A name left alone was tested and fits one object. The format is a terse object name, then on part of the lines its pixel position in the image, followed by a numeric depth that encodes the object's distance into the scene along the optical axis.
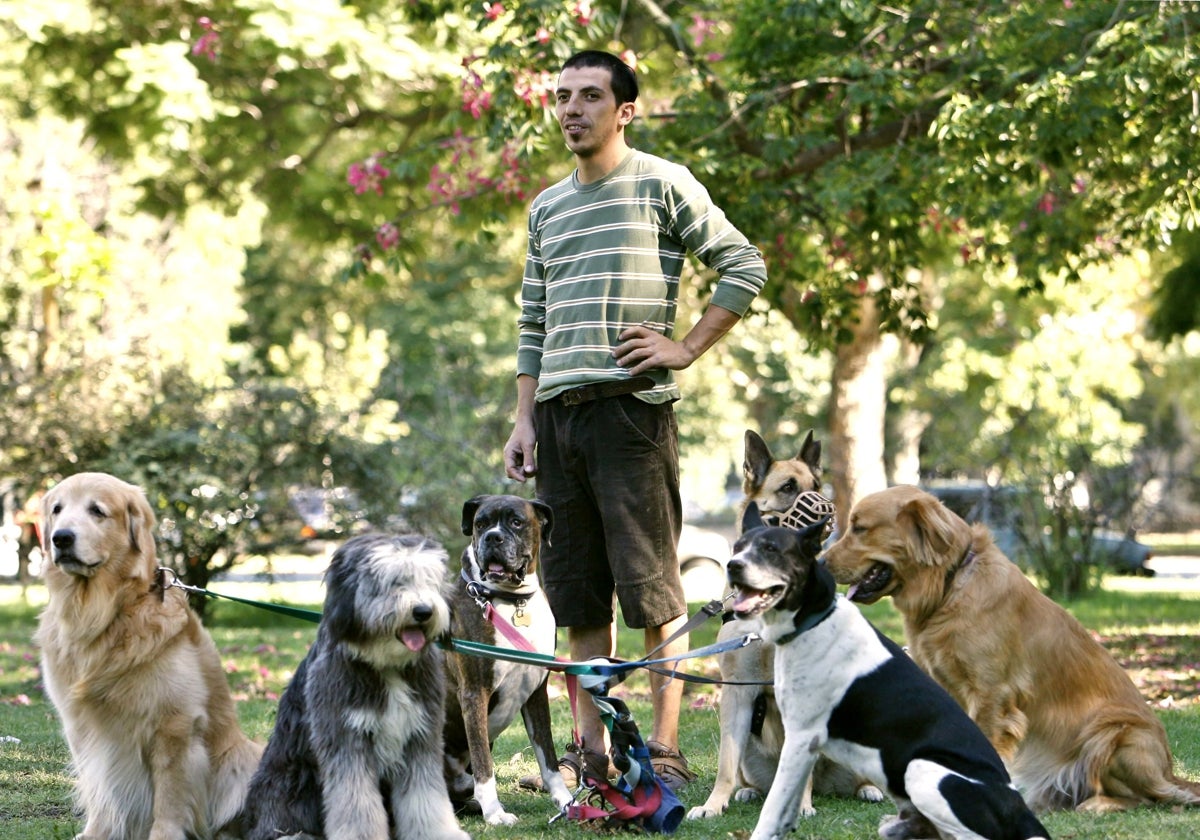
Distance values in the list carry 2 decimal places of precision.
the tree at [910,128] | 8.72
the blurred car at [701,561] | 16.33
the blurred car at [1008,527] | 16.16
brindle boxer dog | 5.37
